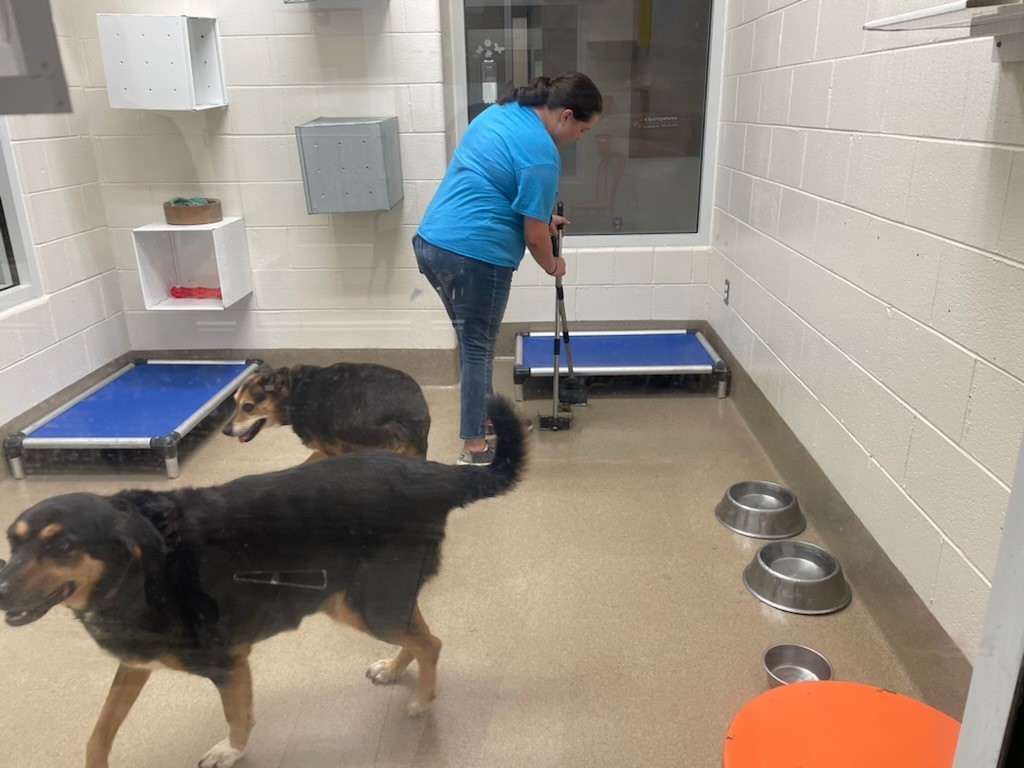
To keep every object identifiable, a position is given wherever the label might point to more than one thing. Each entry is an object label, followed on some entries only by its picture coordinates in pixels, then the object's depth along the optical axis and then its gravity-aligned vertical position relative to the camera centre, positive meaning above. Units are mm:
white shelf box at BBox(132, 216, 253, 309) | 1392 -216
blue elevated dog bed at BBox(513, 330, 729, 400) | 2416 -779
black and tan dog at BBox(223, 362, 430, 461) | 1274 -468
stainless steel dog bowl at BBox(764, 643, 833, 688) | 1460 -1051
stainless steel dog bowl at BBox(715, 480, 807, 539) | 1892 -987
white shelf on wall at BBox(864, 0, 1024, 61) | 960 +157
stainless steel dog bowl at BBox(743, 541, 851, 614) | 1615 -1007
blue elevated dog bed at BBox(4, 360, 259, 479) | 1275 -477
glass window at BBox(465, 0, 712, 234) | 2318 +157
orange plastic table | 1036 -868
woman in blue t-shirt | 1544 -158
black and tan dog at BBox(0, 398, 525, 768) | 1048 -632
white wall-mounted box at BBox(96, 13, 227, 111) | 1242 +156
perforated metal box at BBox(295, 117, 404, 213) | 1524 -34
